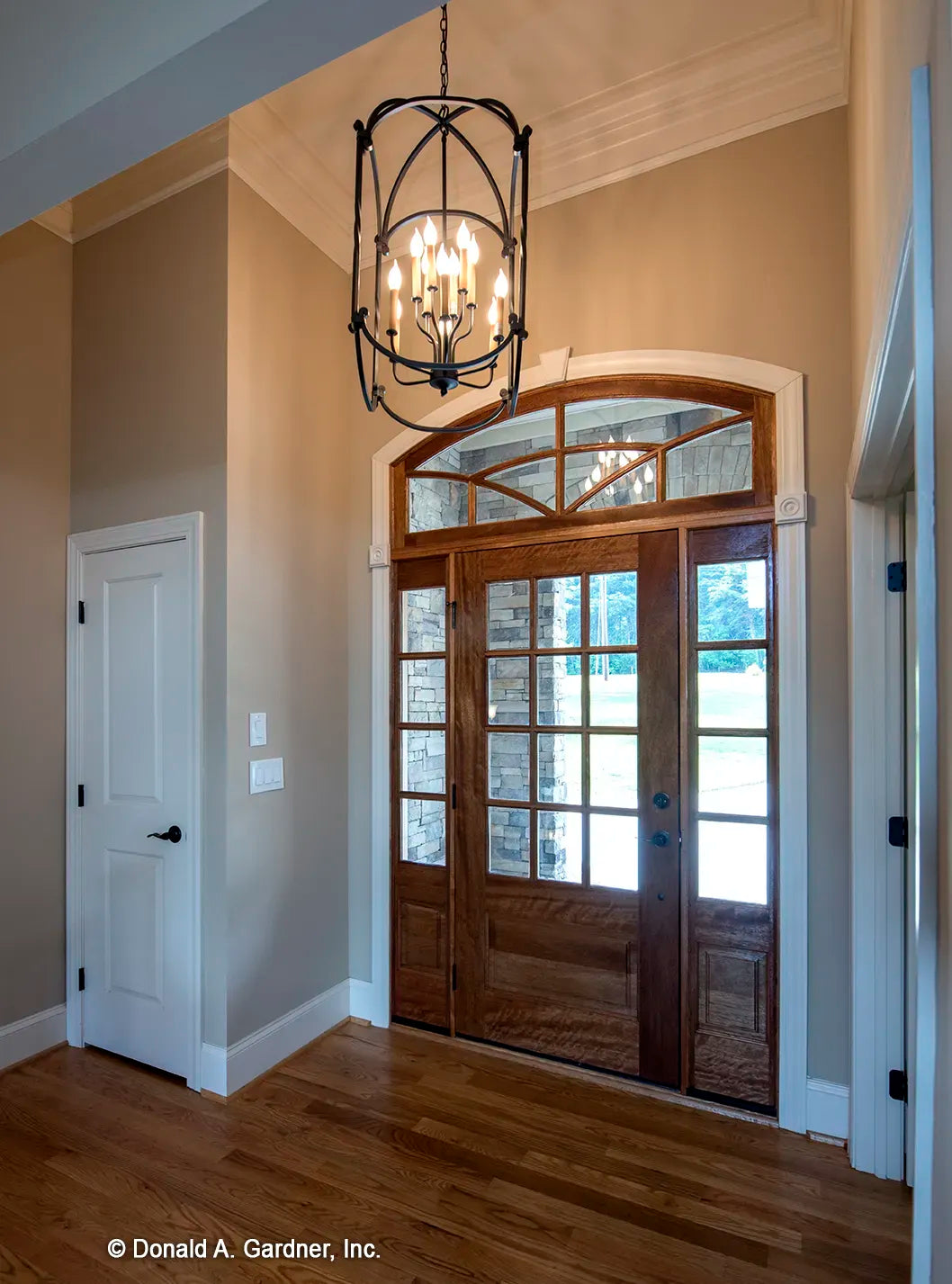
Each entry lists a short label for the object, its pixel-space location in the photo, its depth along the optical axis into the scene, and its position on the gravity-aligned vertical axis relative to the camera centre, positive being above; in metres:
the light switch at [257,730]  2.87 -0.34
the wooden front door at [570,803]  2.73 -0.63
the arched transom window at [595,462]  2.66 +0.73
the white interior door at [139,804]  2.86 -0.65
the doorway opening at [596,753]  2.61 -0.43
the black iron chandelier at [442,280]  1.81 +1.00
